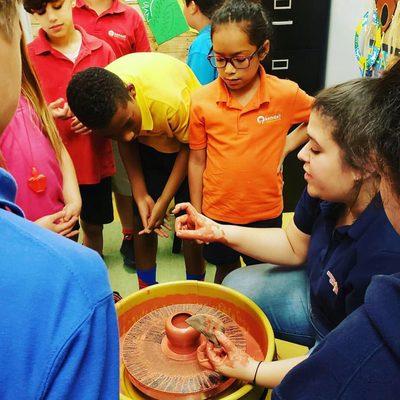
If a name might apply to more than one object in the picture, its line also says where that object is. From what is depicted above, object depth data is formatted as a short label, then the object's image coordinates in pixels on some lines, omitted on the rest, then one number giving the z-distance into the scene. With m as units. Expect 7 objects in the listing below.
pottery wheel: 0.87
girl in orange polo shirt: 1.34
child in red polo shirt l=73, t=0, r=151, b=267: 2.01
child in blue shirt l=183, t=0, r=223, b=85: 1.84
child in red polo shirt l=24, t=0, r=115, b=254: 1.55
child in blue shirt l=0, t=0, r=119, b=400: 0.38
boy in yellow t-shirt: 1.28
